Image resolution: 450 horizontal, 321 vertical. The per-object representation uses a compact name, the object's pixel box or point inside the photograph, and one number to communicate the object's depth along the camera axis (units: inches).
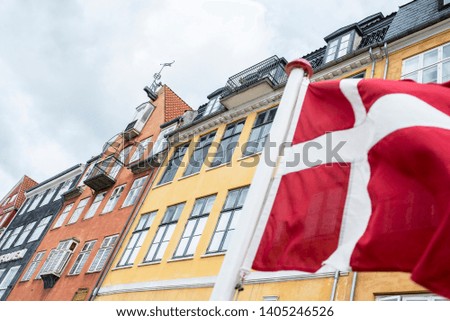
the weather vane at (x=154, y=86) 1156.5
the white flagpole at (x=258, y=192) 146.3
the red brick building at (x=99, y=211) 776.3
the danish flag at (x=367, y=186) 134.1
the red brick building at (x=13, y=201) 1432.7
